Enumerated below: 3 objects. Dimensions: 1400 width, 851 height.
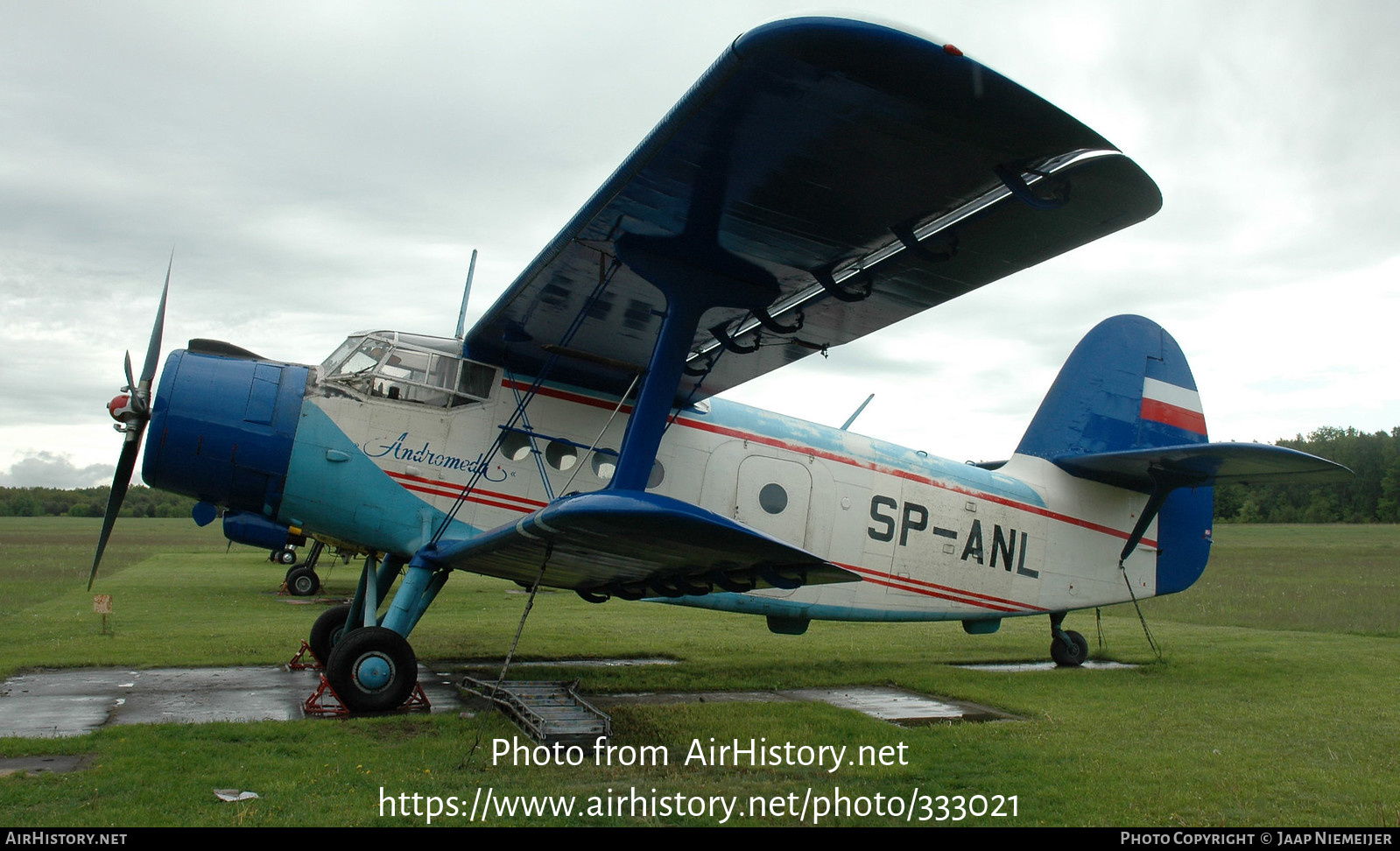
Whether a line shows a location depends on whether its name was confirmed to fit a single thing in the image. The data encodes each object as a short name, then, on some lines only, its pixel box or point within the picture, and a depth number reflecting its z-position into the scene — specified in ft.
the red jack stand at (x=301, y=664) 31.19
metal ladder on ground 20.16
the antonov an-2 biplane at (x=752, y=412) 15.81
